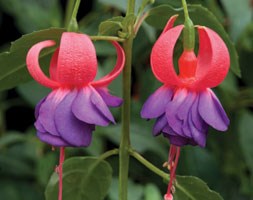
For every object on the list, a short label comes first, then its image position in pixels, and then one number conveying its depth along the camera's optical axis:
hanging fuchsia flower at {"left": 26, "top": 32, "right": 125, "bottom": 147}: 0.52
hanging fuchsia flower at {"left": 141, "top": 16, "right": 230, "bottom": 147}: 0.52
